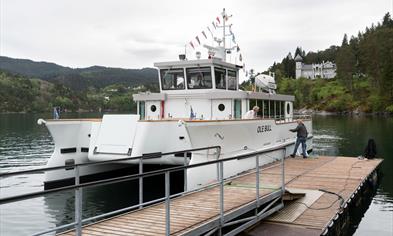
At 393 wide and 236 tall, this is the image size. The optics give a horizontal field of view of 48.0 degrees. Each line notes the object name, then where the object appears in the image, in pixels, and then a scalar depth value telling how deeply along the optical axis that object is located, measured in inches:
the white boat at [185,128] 557.6
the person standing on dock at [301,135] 758.5
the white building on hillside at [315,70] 6658.5
